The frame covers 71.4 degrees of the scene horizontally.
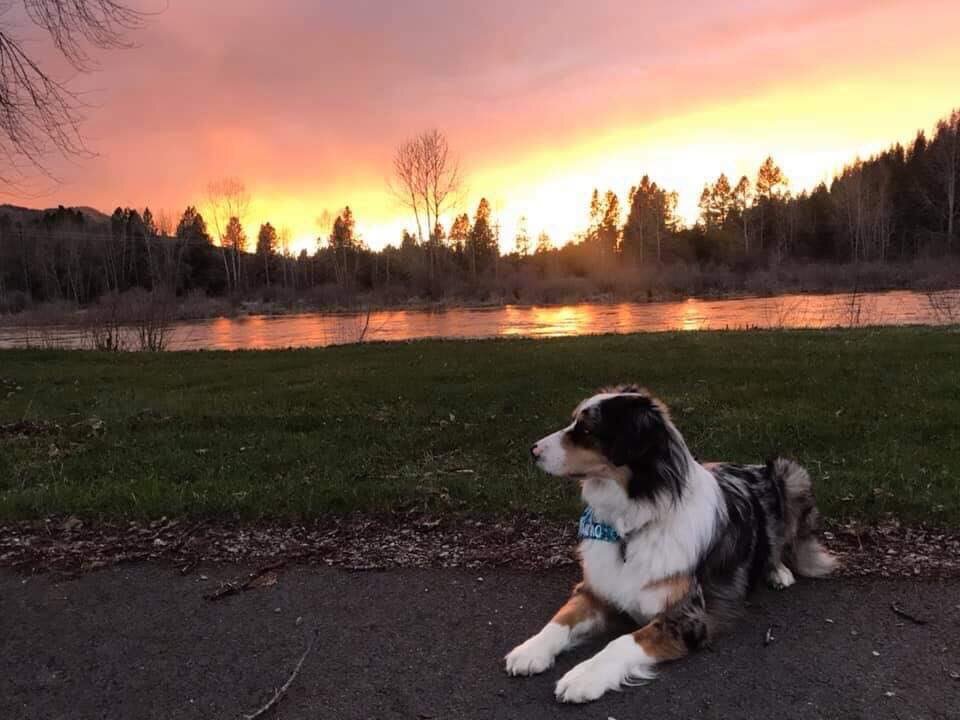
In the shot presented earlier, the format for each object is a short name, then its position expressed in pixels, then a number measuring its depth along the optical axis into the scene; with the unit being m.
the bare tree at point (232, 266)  99.44
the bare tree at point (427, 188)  61.66
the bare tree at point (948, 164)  78.81
